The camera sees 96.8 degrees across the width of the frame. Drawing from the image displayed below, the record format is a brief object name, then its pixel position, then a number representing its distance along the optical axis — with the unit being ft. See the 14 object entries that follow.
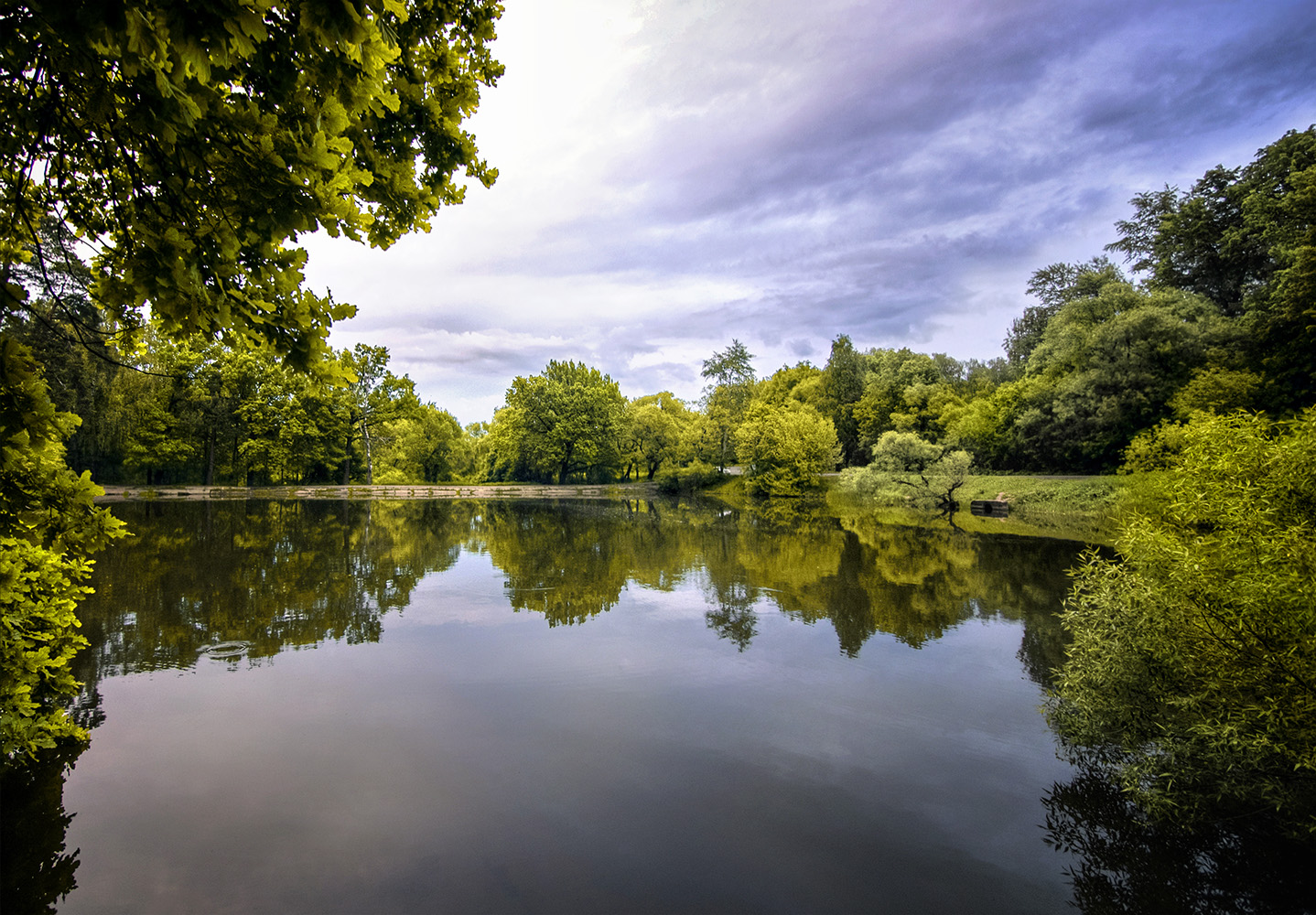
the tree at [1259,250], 75.31
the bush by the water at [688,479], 161.48
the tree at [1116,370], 87.04
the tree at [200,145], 6.70
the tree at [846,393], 175.32
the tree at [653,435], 175.32
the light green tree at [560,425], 170.60
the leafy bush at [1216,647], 13.92
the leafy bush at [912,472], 95.25
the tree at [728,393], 168.35
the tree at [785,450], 134.31
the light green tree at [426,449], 184.34
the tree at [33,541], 8.68
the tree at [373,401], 144.87
